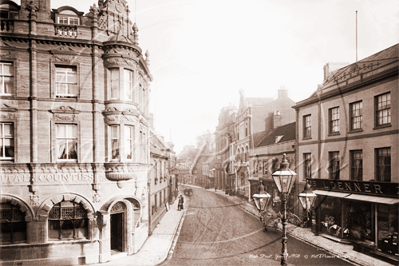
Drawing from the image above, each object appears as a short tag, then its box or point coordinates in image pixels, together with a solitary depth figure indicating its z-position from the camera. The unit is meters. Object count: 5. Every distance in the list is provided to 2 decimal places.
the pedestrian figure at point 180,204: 31.22
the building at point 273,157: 25.02
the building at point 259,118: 37.28
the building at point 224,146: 50.34
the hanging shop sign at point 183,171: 78.88
